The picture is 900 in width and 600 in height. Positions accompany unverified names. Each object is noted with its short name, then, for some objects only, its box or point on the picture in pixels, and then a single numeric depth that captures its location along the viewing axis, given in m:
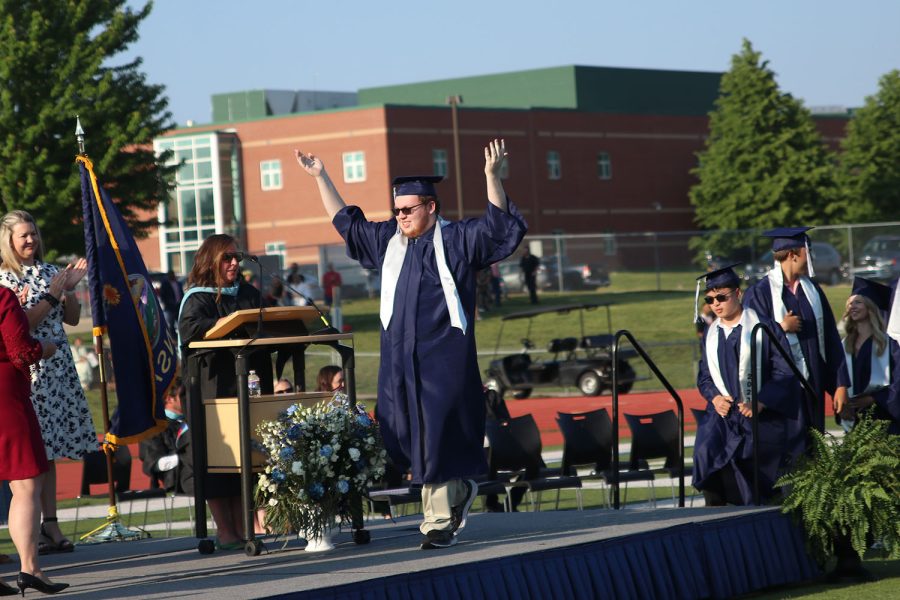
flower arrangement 12.35
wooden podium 12.61
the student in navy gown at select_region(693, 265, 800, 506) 15.37
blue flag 14.67
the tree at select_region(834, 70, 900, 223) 100.85
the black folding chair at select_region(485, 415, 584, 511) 20.42
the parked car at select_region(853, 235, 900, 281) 60.15
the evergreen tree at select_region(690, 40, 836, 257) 96.92
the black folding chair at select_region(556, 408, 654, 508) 20.98
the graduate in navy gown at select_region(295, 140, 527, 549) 12.32
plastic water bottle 14.11
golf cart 44.50
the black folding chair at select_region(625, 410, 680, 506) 21.10
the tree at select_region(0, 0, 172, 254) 52.73
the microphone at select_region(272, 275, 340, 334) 13.01
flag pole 15.18
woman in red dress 10.98
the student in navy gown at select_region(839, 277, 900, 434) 16.54
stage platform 10.84
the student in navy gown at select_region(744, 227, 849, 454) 15.77
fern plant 13.80
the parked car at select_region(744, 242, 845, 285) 63.92
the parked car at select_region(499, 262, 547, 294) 68.58
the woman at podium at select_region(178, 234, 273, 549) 13.39
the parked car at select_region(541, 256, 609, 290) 68.78
